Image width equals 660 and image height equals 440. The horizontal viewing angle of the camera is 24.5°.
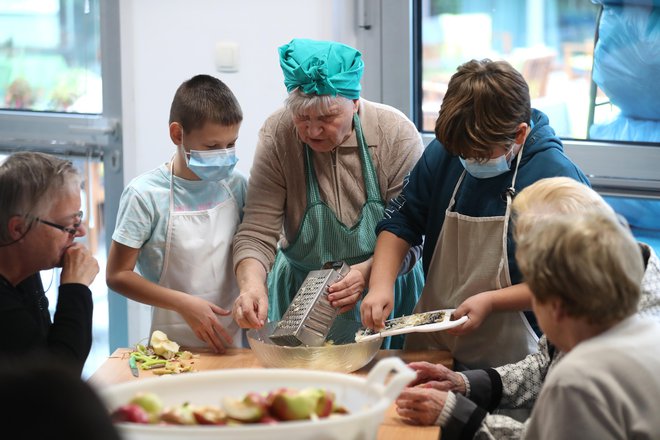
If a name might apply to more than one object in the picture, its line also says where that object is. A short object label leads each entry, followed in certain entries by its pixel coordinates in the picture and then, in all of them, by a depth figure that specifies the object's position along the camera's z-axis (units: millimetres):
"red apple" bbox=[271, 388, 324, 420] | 2468
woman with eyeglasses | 2975
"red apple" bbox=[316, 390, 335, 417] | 2487
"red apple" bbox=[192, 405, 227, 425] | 2468
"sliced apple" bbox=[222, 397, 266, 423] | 2476
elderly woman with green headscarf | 3437
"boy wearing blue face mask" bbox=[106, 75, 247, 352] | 3453
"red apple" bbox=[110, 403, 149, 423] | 2447
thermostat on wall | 4417
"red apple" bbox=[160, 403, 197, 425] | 2466
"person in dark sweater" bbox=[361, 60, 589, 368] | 3177
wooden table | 3188
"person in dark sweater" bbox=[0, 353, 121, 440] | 1507
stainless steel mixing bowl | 3171
